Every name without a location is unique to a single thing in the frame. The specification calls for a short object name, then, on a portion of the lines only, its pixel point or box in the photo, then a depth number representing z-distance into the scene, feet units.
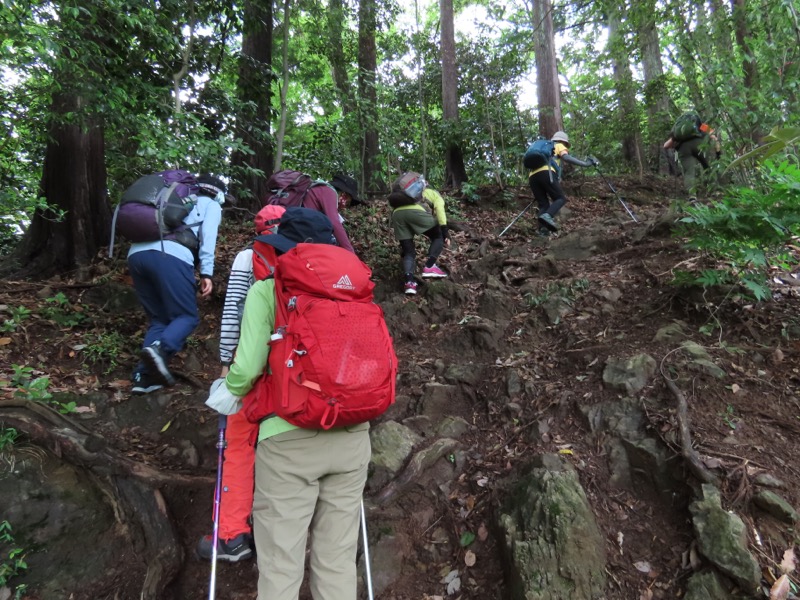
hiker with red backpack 6.93
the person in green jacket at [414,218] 20.74
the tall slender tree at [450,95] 35.65
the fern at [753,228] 10.79
